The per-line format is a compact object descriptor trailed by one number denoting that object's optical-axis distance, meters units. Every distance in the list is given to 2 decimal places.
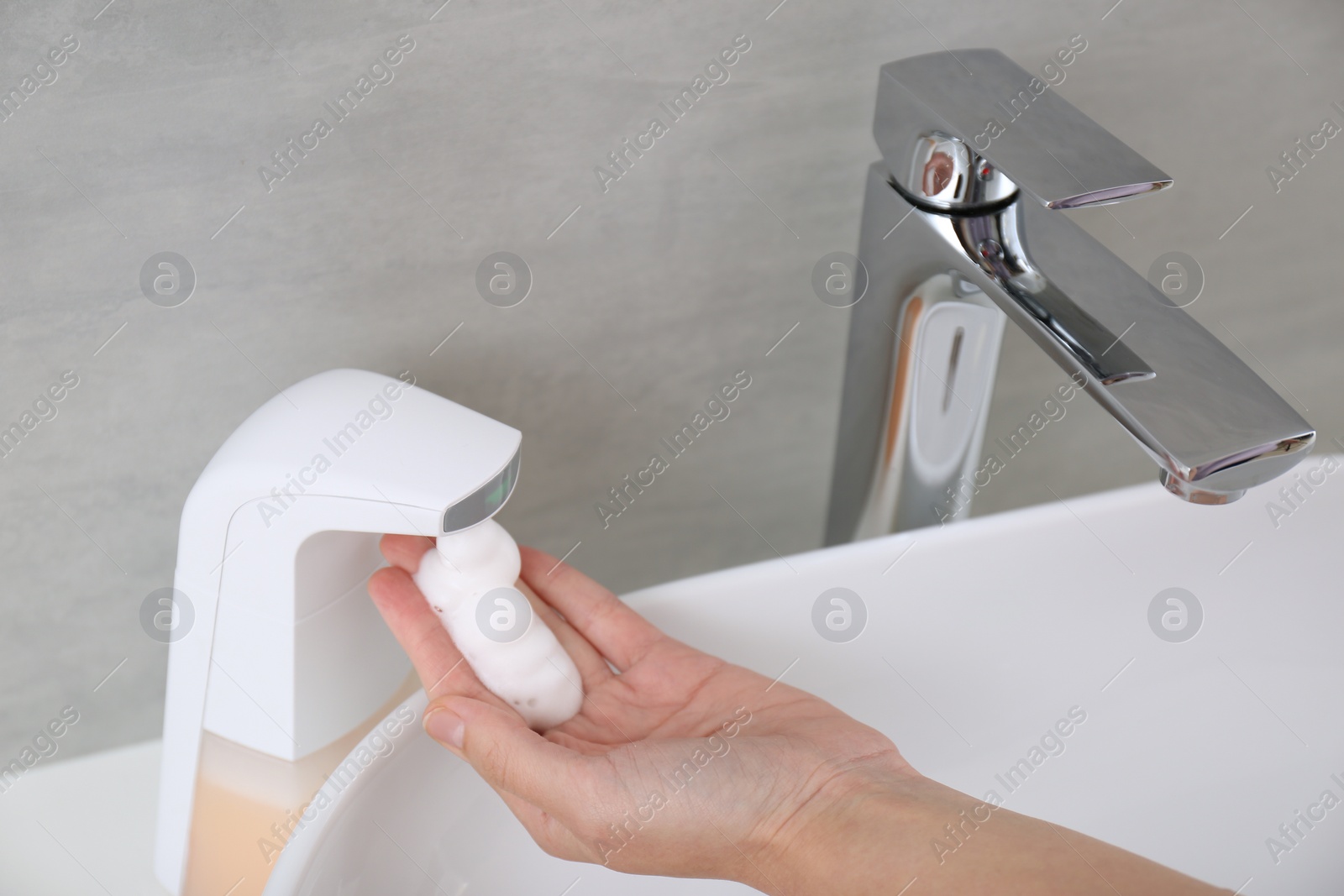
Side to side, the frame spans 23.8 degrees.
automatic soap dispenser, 0.94
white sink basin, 1.04
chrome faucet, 0.93
